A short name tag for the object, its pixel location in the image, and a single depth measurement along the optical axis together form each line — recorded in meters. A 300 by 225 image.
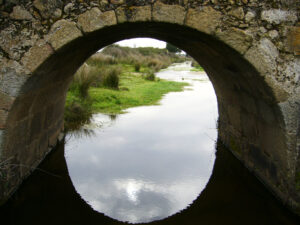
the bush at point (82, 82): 8.95
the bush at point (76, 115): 7.35
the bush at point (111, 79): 11.37
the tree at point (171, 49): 49.57
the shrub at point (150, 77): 15.59
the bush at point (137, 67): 17.95
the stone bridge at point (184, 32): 3.36
